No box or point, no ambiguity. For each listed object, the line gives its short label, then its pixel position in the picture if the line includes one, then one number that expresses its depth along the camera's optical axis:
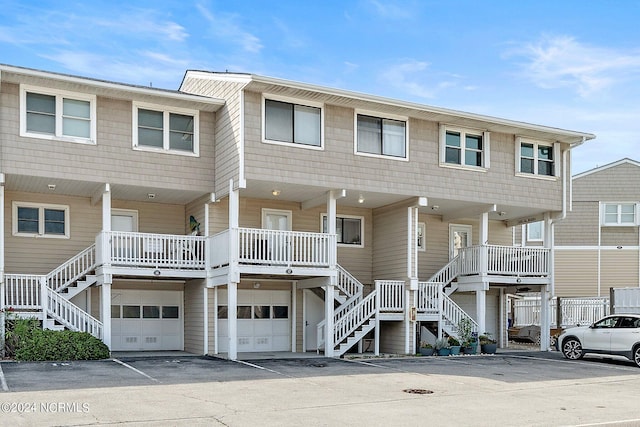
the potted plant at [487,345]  25.06
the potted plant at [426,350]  24.19
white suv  21.47
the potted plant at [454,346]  24.31
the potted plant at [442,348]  24.23
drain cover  15.47
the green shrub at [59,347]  19.11
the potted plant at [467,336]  24.73
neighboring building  38.09
